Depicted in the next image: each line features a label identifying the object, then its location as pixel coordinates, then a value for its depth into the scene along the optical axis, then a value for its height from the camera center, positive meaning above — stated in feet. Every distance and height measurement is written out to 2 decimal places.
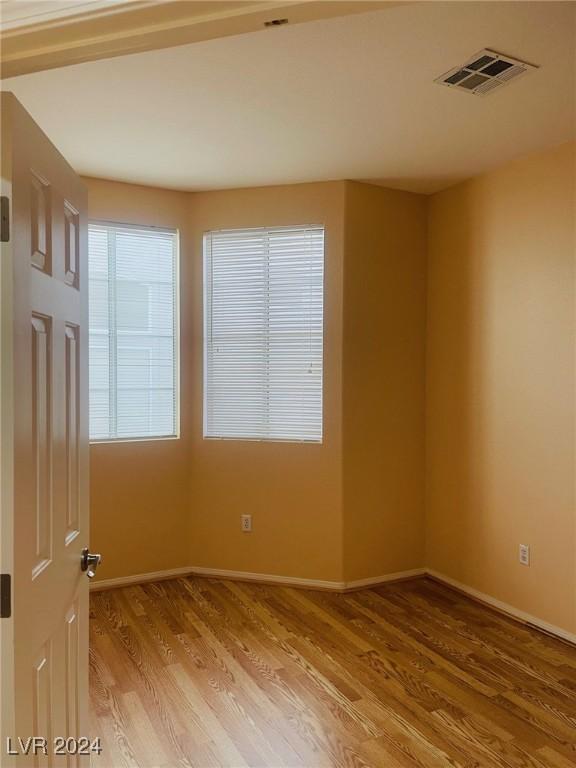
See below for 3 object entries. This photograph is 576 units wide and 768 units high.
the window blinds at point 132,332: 11.59 +0.94
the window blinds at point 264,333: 11.87 +0.94
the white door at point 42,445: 3.60 -0.55
